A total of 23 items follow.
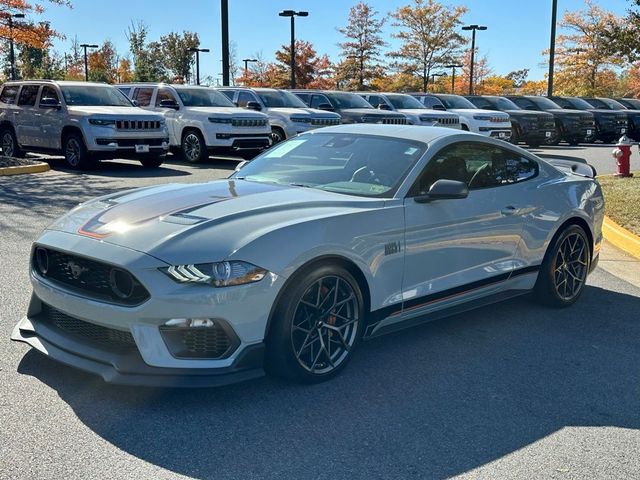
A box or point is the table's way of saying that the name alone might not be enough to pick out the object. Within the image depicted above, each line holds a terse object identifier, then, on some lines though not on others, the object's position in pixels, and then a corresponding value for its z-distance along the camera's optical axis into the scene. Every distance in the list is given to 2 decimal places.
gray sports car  3.78
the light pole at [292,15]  36.69
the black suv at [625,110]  28.97
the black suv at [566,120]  26.14
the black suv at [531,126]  24.20
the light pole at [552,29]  34.78
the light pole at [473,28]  43.90
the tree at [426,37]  48.91
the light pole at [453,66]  49.91
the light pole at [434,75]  50.47
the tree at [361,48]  50.66
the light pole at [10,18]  16.83
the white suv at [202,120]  16.06
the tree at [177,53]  53.78
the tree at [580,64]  45.06
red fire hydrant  14.51
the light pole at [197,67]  52.32
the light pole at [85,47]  49.19
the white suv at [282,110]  17.77
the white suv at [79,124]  14.33
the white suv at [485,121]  22.09
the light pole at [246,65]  60.97
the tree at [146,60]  51.41
